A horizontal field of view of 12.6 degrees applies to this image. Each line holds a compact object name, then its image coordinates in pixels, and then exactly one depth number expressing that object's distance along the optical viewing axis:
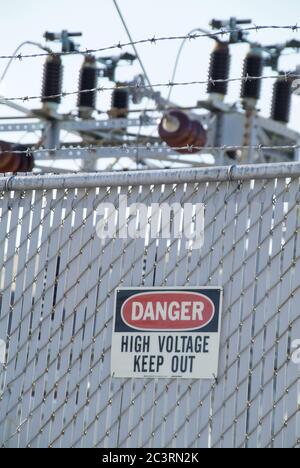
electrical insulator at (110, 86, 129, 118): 19.52
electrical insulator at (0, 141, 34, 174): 16.84
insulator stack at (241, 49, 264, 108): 17.72
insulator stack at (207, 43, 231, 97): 17.31
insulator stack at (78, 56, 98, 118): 19.11
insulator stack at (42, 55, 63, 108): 18.66
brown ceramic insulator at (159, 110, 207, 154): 16.69
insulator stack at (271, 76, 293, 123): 18.77
